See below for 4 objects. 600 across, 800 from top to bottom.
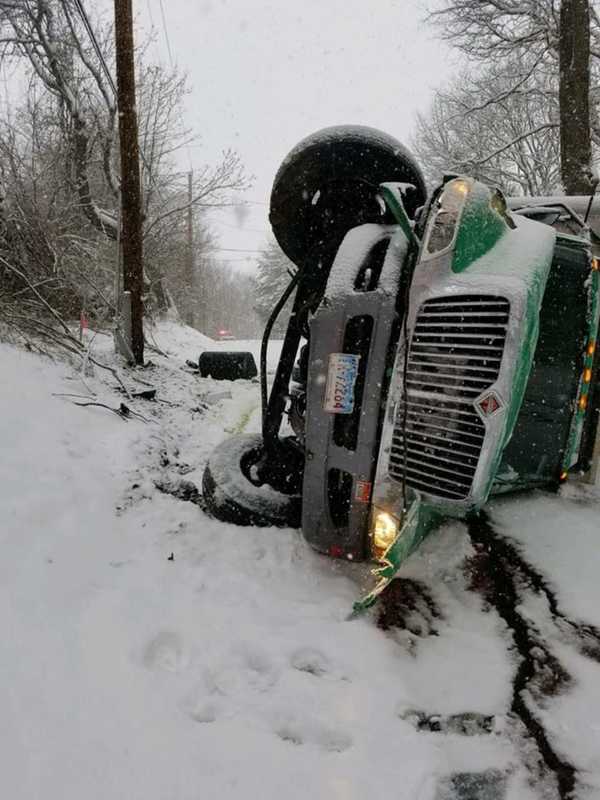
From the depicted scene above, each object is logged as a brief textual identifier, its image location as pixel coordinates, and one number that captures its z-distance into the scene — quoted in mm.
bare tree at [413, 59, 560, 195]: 18891
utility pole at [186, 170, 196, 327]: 22562
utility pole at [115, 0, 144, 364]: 7172
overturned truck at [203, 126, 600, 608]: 2170
